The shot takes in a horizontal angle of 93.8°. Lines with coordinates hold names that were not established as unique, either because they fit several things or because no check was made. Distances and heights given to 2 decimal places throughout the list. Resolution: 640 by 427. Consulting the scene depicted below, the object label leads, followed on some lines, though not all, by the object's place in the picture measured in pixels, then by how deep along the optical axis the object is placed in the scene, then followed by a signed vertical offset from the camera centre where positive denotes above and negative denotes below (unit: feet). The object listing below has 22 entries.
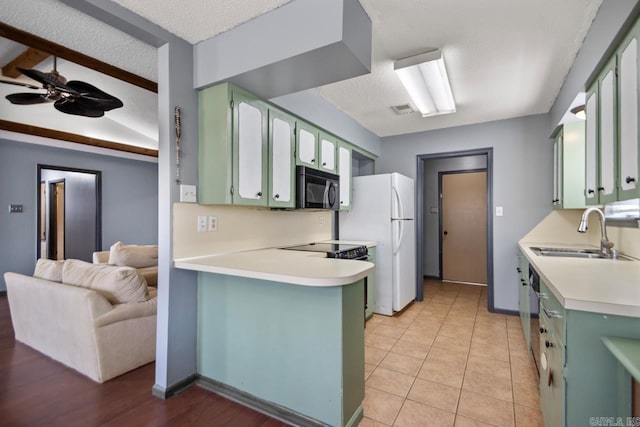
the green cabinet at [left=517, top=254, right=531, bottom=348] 7.59 -2.33
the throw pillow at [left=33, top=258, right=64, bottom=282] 8.50 -1.65
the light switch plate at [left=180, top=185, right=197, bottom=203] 6.50 +0.44
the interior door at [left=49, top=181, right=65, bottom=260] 20.52 -0.46
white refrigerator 11.49 -0.61
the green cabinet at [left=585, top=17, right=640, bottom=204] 4.67 +1.56
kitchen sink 7.35 -1.07
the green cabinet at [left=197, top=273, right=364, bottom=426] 5.16 -2.53
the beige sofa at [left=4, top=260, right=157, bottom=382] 6.86 -2.54
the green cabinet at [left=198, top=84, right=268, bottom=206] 6.61 +1.55
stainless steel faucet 6.96 -0.72
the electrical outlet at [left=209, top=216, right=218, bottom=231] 7.29 -0.24
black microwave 8.95 +0.77
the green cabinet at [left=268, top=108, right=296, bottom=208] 8.01 +1.52
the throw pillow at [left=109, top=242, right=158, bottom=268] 11.55 -1.68
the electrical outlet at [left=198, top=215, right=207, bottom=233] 6.98 -0.23
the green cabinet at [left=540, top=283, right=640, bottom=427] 3.37 -1.79
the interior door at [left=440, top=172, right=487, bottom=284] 16.94 -0.79
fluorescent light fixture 7.39 +3.67
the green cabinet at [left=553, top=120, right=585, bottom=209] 8.64 +1.40
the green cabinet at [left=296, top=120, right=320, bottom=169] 9.11 +2.19
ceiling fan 8.19 +3.64
